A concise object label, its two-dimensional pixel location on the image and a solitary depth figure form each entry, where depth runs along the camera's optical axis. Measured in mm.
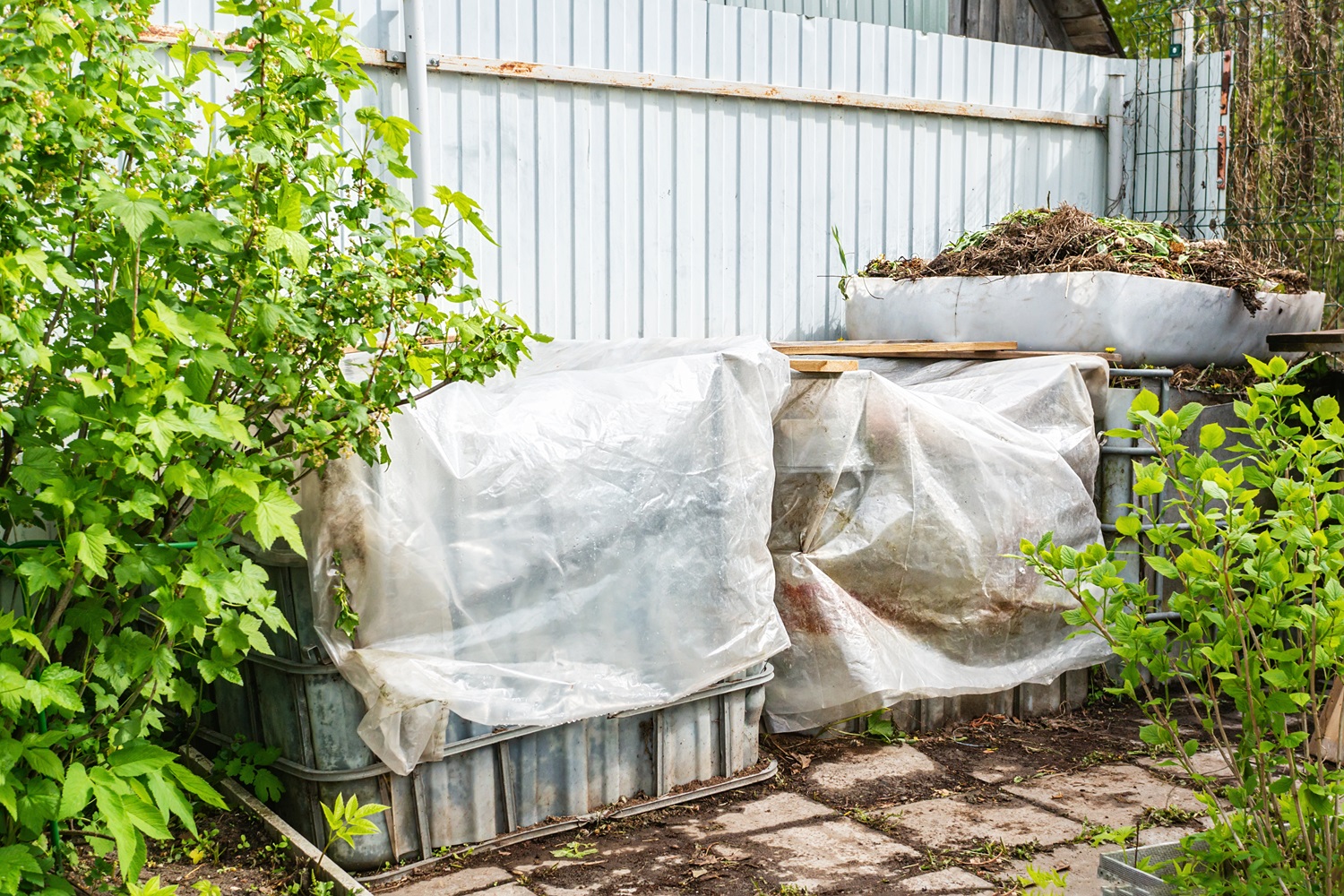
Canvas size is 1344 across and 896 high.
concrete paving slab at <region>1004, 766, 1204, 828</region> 3801
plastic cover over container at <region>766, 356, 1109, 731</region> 4262
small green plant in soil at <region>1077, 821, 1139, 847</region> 3438
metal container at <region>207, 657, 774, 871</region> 3227
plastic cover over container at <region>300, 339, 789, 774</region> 3129
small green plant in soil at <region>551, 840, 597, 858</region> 3432
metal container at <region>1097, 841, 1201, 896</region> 2666
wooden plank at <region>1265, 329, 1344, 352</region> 5258
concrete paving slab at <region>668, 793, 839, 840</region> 3647
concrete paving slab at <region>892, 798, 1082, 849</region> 3598
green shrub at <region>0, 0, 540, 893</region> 2266
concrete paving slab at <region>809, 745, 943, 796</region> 4070
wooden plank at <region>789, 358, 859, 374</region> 4191
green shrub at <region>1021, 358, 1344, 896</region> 2307
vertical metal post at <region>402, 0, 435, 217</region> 4551
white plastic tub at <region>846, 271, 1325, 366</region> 5102
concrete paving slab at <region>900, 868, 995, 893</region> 3242
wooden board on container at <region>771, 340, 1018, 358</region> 5164
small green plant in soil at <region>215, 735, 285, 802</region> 3332
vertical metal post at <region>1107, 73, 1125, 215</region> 6797
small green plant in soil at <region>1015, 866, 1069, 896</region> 3123
